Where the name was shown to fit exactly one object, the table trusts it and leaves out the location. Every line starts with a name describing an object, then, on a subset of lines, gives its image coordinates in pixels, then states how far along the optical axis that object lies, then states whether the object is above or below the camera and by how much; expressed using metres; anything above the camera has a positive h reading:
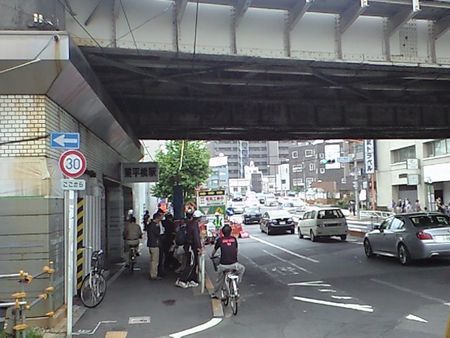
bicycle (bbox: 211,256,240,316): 9.77 -1.57
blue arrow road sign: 8.62 +1.10
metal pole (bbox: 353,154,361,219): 42.78 +0.91
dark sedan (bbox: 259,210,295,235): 34.50 -1.21
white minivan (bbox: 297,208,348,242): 27.02 -1.08
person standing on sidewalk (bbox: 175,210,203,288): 13.10 -1.14
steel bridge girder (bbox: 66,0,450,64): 11.13 +3.80
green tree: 41.72 +3.03
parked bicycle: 10.57 -1.53
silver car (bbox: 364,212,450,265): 15.28 -1.09
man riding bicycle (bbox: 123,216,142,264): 16.41 -0.77
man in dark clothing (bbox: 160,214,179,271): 16.05 -1.07
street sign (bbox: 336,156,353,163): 53.93 +4.22
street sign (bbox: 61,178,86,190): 8.46 +0.39
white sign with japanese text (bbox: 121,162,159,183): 20.12 +1.28
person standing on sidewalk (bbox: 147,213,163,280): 14.69 -0.99
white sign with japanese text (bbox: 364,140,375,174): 56.98 +4.52
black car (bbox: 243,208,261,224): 50.66 -1.11
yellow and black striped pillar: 11.70 -0.67
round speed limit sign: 8.47 +0.72
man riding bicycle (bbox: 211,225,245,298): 10.43 -1.02
